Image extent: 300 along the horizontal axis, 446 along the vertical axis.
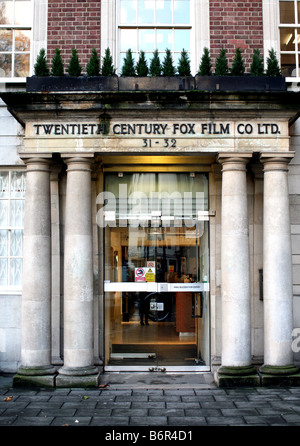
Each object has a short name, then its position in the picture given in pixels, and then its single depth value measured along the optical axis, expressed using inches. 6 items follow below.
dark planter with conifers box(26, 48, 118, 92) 322.0
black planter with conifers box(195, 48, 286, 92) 321.4
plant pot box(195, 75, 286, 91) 321.1
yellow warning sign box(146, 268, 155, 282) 367.5
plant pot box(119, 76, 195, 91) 325.4
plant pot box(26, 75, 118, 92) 322.0
